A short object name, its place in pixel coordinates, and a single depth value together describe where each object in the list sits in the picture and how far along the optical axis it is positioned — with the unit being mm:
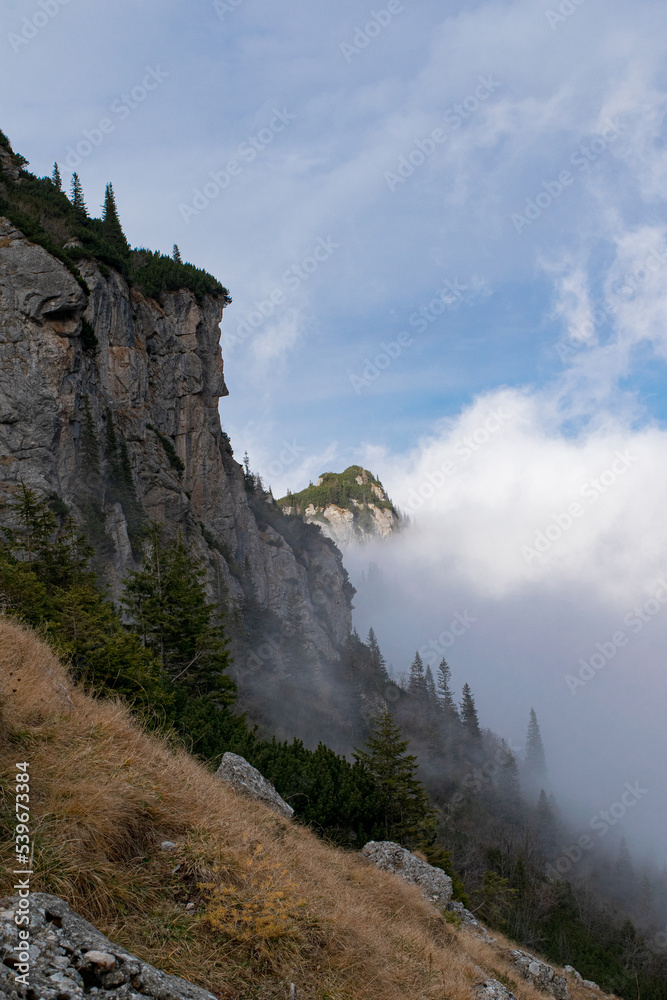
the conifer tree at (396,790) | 18859
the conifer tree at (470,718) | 94812
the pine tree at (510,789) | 80650
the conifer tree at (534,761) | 117812
